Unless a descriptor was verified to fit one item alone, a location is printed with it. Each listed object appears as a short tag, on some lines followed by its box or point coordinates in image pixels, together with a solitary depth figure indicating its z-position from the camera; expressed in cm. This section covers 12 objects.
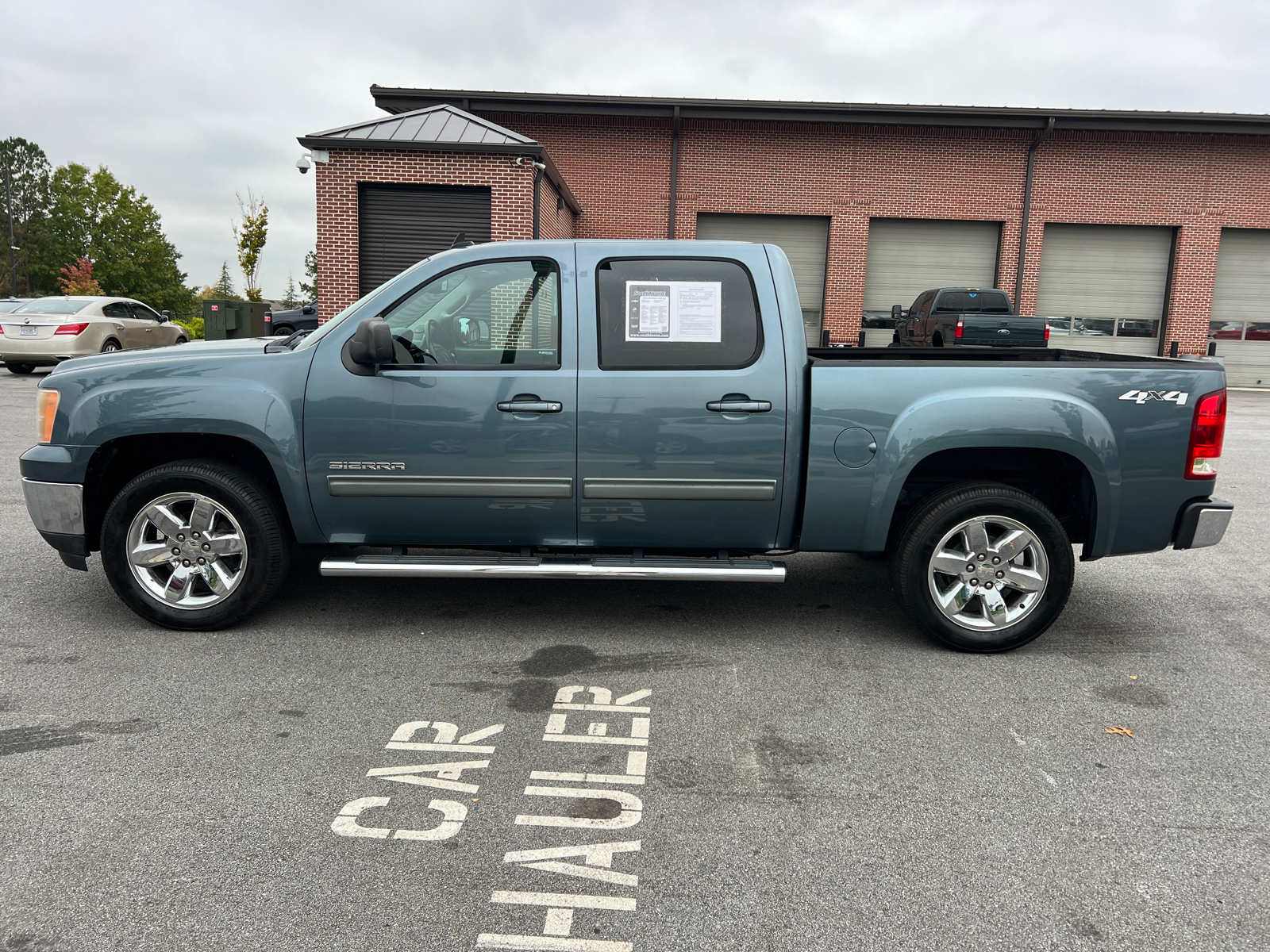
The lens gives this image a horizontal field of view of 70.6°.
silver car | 1809
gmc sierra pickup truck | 426
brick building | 2316
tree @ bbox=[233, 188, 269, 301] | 4303
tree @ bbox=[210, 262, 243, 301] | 7389
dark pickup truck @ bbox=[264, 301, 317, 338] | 2839
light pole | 7388
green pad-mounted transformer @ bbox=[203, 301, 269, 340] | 2761
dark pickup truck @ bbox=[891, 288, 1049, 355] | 1786
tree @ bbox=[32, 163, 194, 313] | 7444
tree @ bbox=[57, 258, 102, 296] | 5888
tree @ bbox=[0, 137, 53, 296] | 7894
